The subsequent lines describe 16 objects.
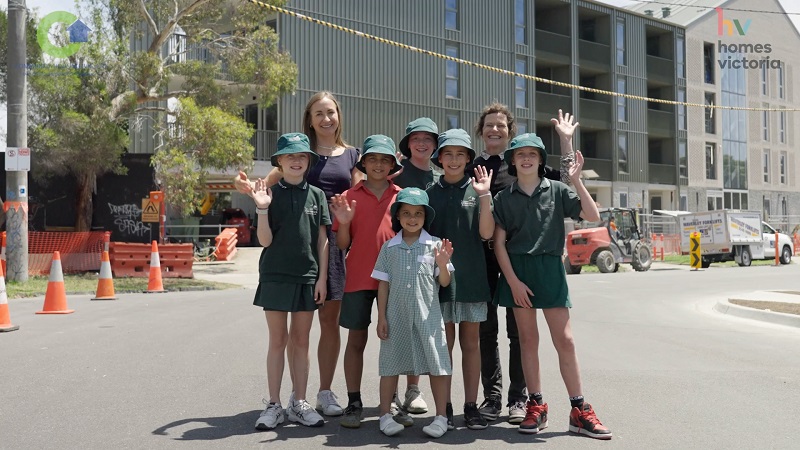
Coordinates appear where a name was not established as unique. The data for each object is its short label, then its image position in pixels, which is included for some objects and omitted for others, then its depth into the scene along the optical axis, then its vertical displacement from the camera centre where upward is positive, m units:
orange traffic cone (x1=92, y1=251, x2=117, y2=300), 14.81 -0.75
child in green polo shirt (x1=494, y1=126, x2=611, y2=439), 5.20 -0.11
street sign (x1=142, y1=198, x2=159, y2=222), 21.64 +0.84
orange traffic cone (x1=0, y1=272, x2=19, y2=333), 10.25 -0.89
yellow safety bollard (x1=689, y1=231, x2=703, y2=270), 29.45 -0.39
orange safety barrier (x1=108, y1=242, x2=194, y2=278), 19.56 -0.41
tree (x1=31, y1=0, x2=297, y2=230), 19.70 +3.88
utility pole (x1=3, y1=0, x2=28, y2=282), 16.70 +2.15
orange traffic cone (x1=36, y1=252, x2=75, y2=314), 12.30 -0.79
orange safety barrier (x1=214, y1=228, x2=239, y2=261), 27.81 -0.14
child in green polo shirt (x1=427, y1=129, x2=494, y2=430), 5.27 -0.01
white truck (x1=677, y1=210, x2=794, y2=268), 31.12 +0.22
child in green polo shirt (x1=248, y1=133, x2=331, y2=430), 5.41 -0.13
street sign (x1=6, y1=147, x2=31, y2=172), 16.44 +1.69
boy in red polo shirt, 5.38 +0.04
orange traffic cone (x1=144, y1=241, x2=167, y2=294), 16.95 -0.68
